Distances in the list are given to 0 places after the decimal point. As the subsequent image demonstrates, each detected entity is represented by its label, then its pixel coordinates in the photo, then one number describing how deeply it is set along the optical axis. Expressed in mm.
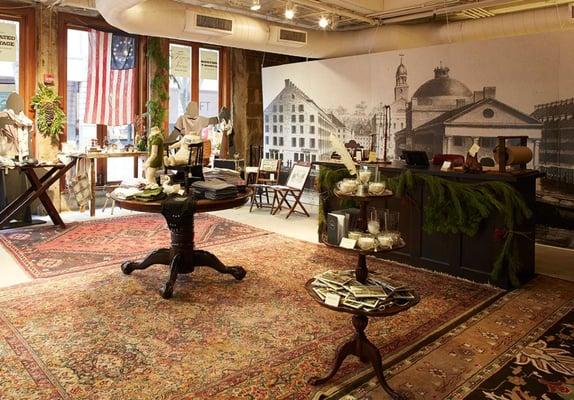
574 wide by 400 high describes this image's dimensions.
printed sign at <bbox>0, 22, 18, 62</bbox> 7059
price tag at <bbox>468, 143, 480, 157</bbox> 4445
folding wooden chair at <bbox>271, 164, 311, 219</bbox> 7621
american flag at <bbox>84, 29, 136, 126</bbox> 7949
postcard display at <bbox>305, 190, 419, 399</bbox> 2344
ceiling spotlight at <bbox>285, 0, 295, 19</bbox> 6629
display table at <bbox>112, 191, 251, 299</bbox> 3816
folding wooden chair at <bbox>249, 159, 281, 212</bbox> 8328
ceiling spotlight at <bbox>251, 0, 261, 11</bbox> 6345
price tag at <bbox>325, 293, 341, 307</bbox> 2348
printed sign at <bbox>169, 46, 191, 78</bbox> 8875
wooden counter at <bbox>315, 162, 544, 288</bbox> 4289
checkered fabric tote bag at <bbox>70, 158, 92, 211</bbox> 7293
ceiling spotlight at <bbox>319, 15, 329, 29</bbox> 7035
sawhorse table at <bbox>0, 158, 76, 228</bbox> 6227
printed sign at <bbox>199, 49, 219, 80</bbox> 9359
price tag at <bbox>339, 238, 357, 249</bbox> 2508
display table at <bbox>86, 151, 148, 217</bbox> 7305
